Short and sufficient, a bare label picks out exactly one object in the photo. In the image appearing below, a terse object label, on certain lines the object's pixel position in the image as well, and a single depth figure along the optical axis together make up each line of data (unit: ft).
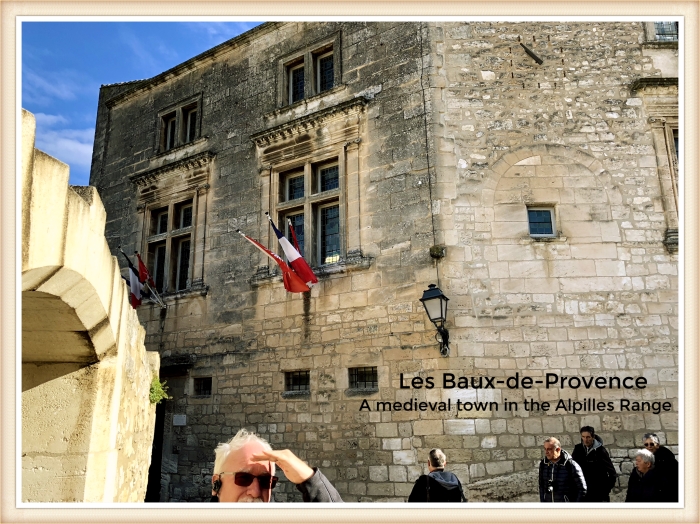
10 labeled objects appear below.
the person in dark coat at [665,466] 14.12
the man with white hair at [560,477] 15.30
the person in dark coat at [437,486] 13.05
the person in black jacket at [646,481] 14.58
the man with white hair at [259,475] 7.43
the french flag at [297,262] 25.32
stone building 21.72
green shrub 18.24
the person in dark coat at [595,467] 16.92
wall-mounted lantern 21.49
